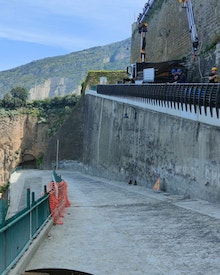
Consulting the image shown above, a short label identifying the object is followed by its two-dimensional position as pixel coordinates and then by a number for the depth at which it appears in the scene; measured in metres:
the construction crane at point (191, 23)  18.53
